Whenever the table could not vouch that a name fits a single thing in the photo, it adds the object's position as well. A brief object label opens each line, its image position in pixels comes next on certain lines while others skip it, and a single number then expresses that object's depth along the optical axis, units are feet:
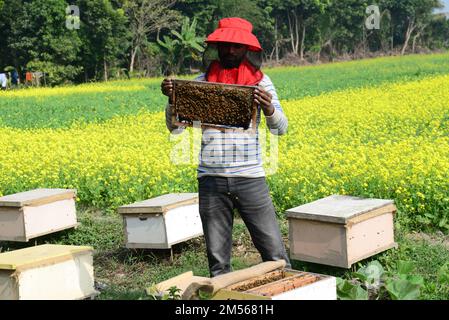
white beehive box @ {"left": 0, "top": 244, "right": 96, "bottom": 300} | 15.74
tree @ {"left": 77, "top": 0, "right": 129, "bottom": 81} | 140.56
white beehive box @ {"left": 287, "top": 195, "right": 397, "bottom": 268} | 18.72
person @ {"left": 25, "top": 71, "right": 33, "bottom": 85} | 134.21
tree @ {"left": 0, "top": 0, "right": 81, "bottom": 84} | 136.26
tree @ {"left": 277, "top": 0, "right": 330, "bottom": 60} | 221.05
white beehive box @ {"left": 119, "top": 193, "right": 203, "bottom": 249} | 22.24
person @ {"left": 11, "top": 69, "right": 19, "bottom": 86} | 139.03
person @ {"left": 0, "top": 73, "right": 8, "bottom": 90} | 118.96
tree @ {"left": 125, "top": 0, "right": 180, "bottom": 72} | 159.84
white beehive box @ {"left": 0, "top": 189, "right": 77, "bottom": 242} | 24.40
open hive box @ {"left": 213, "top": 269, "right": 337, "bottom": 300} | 12.03
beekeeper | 15.02
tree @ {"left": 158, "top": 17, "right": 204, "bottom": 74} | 146.86
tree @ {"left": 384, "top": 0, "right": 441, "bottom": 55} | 253.24
